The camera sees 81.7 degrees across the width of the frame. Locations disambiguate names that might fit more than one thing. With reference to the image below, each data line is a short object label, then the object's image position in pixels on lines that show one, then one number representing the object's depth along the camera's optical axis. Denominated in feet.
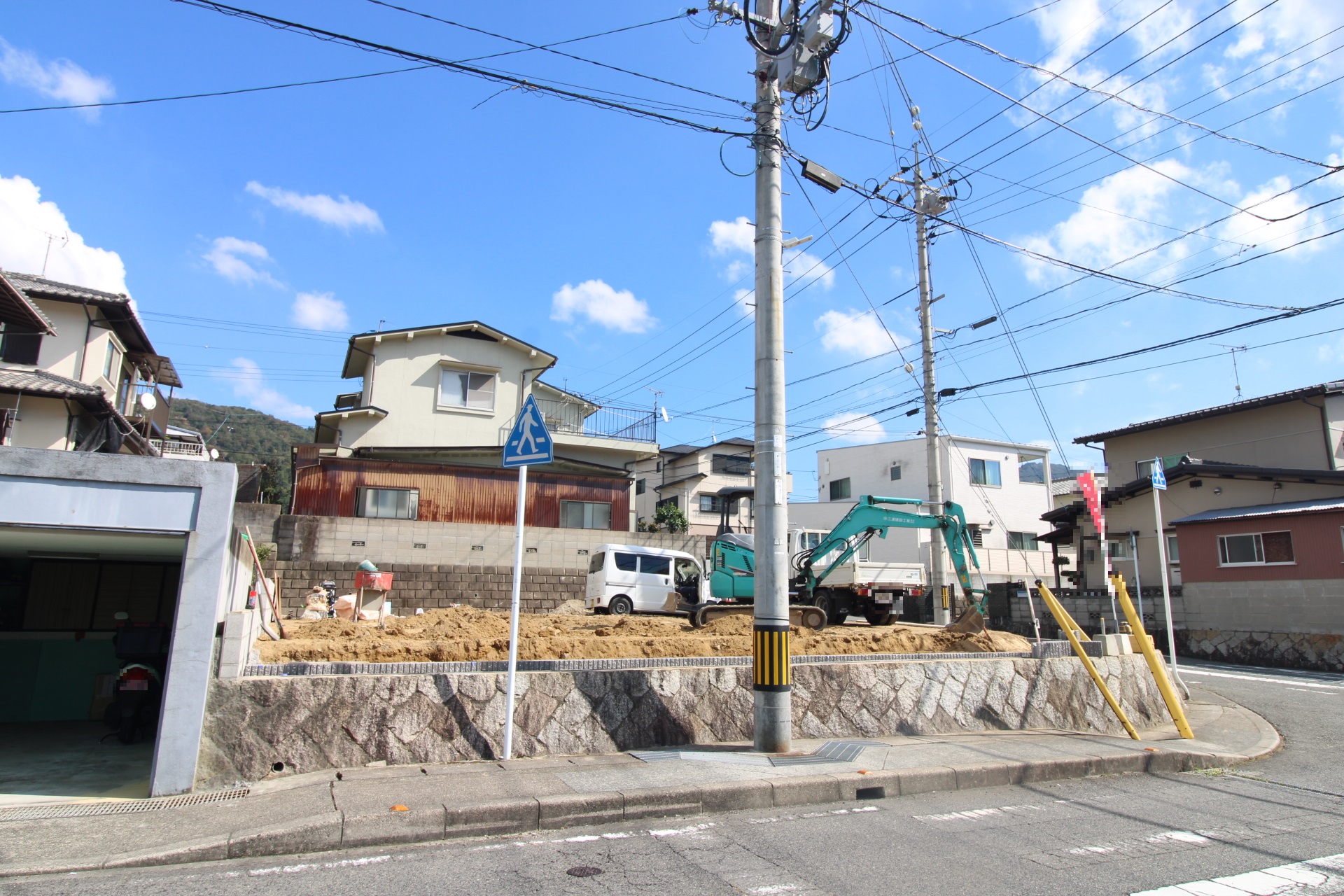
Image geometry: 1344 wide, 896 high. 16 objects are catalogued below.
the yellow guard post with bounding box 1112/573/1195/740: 30.30
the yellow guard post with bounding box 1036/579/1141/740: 29.63
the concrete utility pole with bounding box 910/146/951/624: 60.29
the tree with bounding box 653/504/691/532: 98.32
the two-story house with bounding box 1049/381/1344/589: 70.85
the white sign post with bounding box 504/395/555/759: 23.29
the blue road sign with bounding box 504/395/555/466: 24.64
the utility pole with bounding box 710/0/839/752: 25.54
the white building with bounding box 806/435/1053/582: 116.57
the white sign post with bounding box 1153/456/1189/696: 38.64
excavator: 53.21
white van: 67.36
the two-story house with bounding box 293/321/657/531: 73.72
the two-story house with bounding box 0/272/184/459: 56.03
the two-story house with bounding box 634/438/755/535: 115.85
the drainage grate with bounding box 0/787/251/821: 17.79
